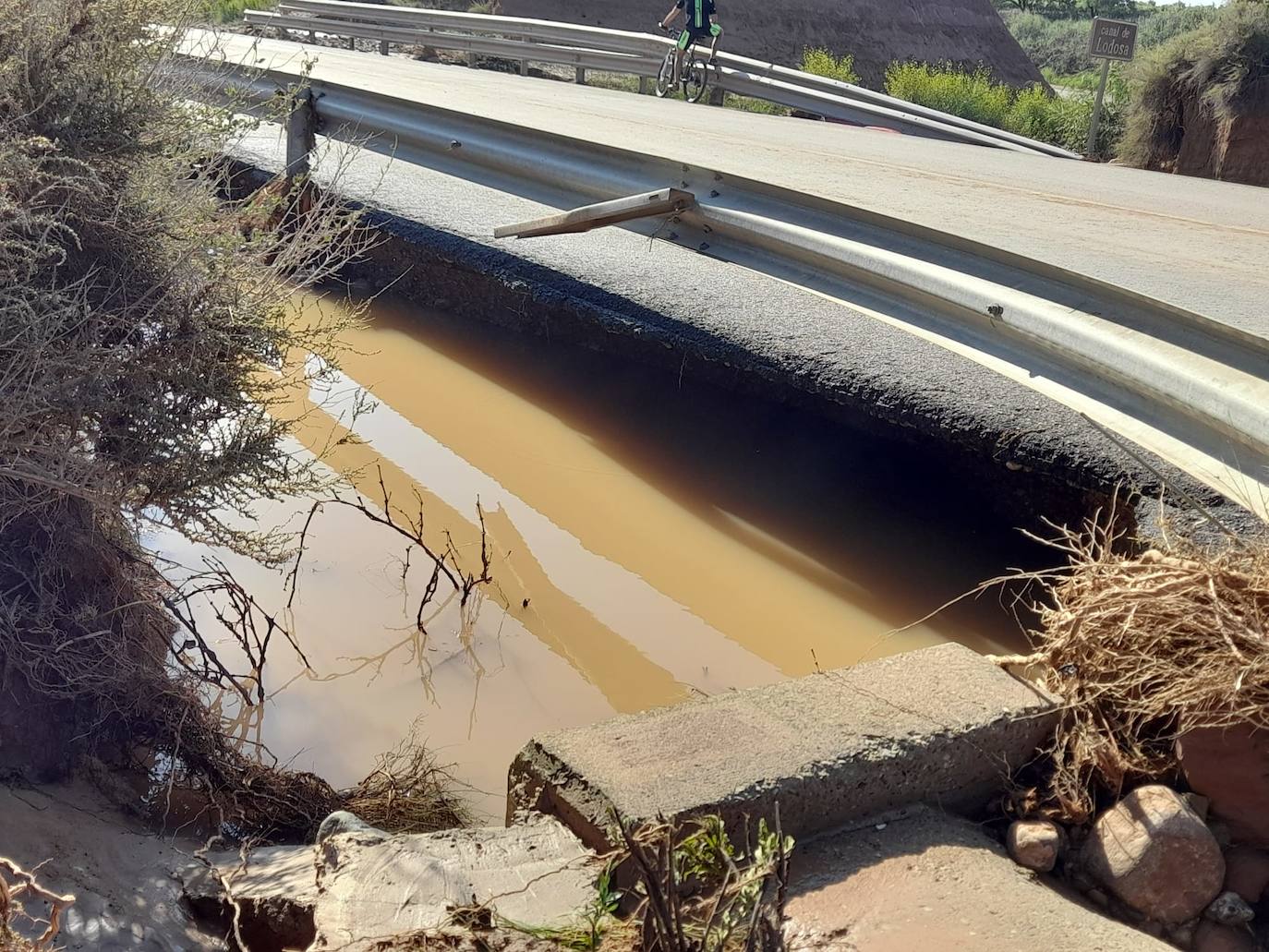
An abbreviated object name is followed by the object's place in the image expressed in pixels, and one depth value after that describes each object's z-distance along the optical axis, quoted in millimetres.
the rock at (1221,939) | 2525
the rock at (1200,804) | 2652
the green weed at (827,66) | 22281
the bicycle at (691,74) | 14586
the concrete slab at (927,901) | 2240
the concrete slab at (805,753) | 2430
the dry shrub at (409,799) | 3111
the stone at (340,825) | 2615
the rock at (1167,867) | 2535
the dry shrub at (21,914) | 1983
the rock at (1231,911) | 2527
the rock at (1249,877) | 2586
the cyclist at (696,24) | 14188
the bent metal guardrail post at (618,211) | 5180
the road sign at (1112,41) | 13383
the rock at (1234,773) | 2600
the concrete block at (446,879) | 2217
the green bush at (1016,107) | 18203
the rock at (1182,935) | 2539
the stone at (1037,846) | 2615
